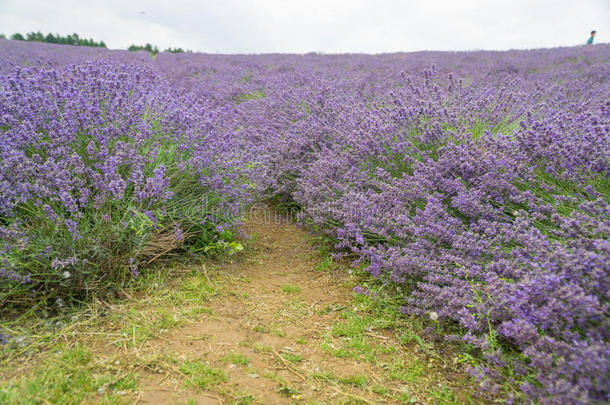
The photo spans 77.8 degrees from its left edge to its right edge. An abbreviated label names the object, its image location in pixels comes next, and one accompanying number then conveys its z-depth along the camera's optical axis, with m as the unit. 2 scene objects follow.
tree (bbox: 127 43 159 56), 21.34
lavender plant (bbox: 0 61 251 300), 2.11
